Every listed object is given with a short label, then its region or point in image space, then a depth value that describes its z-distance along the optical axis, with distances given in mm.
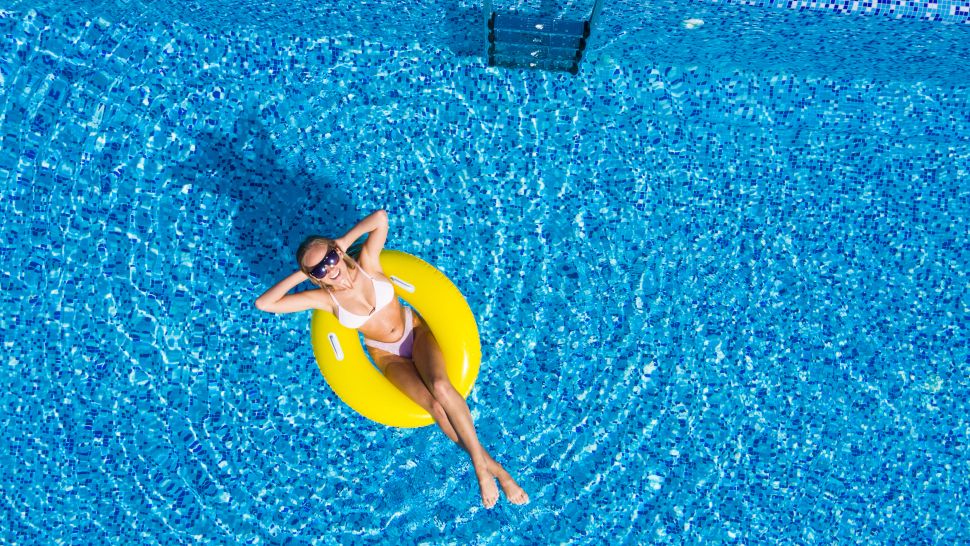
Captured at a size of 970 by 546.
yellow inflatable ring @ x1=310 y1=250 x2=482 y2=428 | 3078
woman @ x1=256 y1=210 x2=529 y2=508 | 2814
